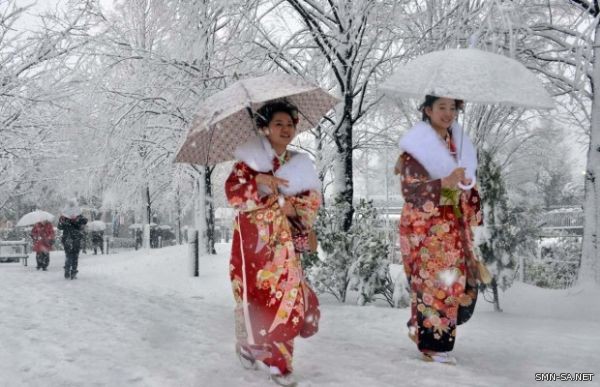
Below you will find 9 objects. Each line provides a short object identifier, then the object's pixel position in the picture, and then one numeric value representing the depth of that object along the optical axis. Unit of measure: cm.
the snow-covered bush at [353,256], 682
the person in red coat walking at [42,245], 1480
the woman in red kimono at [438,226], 377
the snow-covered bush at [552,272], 1059
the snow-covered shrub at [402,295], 658
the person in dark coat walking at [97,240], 2488
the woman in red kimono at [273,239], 344
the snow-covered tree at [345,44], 661
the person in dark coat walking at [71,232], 1162
